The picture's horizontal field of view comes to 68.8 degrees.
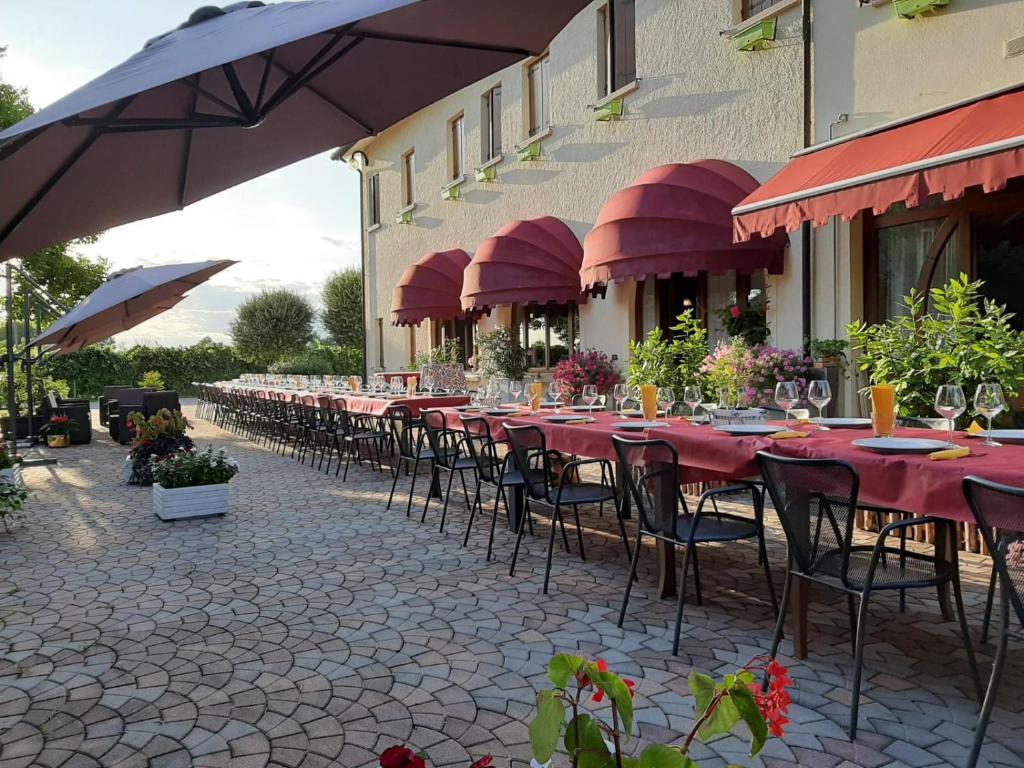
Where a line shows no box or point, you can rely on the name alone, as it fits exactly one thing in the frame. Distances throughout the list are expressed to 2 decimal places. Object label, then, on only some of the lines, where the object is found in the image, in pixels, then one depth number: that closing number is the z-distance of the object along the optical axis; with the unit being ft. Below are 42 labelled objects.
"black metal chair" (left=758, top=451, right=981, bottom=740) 8.55
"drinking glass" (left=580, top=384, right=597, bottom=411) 18.01
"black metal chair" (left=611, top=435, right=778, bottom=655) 10.94
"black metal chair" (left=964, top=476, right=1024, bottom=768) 6.63
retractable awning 15.65
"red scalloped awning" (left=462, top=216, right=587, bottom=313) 34.22
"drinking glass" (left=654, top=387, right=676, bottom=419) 16.31
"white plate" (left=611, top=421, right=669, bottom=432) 13.84
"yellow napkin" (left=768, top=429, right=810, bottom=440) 11.12
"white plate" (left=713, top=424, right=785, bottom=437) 11.78
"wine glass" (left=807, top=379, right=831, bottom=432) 12.31
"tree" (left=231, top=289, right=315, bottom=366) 86.79
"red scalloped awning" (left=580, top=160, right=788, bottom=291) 24.76
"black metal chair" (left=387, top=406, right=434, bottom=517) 20.59
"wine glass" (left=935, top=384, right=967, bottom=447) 10.44
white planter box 20.61
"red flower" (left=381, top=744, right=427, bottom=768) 2.83
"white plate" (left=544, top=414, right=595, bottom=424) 15.92
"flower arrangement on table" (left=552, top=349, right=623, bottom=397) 31.99
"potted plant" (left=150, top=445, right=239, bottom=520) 20.68
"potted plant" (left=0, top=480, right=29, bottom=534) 19.35
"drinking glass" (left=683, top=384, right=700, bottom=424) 14.49
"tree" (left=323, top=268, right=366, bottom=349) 87.30
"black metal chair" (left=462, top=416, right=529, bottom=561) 16.40
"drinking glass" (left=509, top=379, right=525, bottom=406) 22.40
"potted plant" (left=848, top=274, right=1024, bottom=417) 15.46
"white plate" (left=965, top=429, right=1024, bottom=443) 10.37
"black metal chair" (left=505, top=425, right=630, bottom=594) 13.92
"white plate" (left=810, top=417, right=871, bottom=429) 12.68
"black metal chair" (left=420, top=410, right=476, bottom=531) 18.52
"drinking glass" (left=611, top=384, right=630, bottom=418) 17.15
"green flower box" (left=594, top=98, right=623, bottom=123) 32.63
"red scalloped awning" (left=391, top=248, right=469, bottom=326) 44.50
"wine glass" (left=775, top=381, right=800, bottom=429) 12.59
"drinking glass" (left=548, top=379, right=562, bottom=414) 20.39
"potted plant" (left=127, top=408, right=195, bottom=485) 25.96
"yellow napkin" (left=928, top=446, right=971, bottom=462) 8.79
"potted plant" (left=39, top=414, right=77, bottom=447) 41.68
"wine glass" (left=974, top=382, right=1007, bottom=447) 10.10
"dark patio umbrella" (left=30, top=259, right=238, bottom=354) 30.59
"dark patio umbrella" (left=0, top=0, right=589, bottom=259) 8.49
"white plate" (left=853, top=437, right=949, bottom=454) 9.43
